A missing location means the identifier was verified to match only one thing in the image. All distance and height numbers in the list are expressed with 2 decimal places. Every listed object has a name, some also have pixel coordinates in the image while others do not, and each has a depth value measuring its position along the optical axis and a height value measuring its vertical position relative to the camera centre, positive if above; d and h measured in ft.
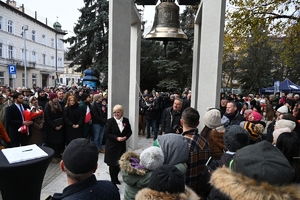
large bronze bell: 17.11 +4.61
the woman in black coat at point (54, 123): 19.49 -3.38
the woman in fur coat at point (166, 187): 5.27 -2.32
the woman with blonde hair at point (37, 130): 19.02 -3.94
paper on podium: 7.78 -2.53
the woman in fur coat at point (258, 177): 4.45 -1.80
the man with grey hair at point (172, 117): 17.69 -2.52
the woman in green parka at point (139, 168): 7.41 -2.70
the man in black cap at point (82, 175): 5.49 -2.24
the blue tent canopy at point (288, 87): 69.77 +0.61
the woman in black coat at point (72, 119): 20.20 -3.12
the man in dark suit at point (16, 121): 17.61 -2.98
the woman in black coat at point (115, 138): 14.47 -3.29
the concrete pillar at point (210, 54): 15.23 +2.15
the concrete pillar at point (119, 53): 17.20 +2.34
